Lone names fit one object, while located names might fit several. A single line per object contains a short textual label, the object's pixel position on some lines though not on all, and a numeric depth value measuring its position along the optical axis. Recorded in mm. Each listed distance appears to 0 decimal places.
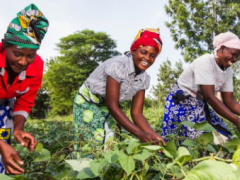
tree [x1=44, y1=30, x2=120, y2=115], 42250
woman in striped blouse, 2391
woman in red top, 1777
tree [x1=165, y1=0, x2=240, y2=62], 20953
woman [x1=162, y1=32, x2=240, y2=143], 2914
